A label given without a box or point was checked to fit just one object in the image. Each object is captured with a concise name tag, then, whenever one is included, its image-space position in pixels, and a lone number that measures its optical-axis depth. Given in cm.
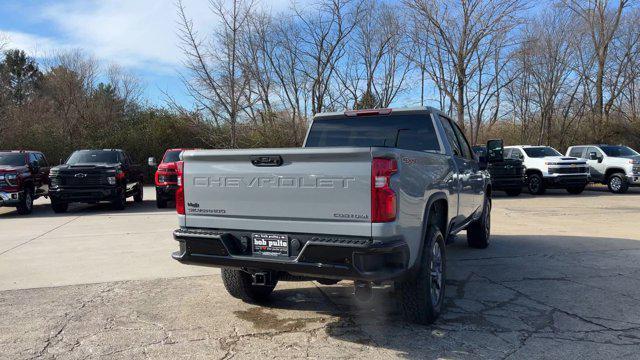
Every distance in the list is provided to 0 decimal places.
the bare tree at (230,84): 2298
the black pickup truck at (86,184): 1408
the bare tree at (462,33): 2306
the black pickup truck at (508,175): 1794
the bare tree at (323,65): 2505
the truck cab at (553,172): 1834
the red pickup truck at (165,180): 1462
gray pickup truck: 380
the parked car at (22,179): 1353
